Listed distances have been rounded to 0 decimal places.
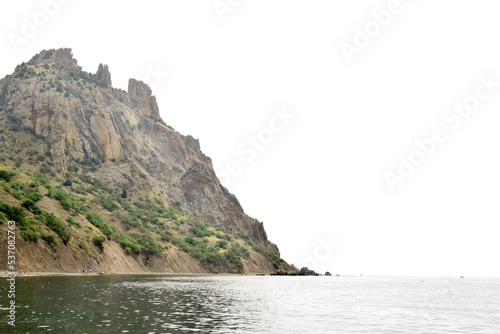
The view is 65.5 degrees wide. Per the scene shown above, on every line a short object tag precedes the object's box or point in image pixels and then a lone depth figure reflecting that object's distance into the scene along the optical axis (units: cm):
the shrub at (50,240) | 8998
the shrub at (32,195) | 10728
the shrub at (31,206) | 9568
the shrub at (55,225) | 9700
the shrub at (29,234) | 8212
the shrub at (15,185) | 10840
